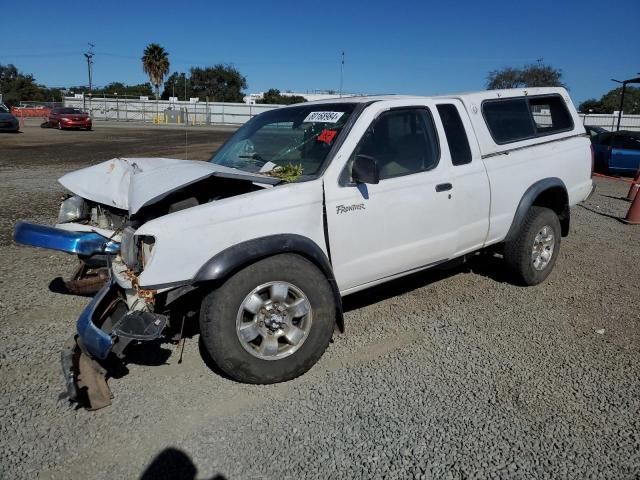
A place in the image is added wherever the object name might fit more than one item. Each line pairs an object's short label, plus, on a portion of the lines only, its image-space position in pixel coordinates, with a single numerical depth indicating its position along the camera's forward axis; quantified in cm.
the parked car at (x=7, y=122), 2712
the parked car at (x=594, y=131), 1666
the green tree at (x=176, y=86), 8472
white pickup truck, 312
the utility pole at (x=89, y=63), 7950
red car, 3319
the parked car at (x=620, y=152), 1509
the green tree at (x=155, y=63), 7469
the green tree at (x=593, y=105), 6769
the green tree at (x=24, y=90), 7806
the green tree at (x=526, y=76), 3875
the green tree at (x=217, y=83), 9181
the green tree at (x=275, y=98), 7792
